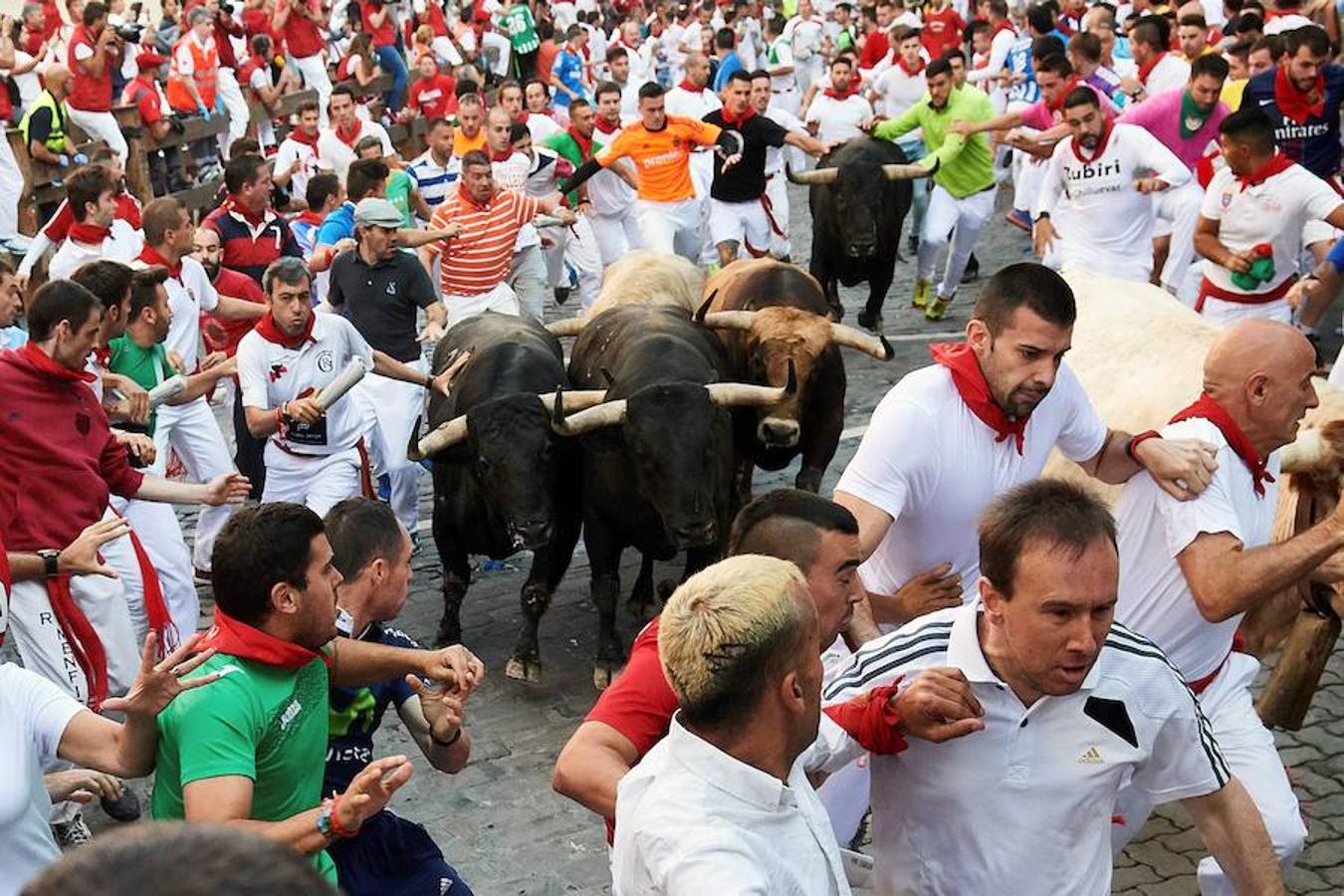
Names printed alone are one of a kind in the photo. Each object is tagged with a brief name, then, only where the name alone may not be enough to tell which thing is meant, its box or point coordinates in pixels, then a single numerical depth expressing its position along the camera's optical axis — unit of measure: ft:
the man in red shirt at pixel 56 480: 21.58
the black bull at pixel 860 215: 46.88
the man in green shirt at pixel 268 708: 12.55
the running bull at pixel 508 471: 27.37
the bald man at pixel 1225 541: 15.80
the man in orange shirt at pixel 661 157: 47.98
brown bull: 32.32
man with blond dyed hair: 9.86
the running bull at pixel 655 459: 26.68
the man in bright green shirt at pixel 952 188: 49.08
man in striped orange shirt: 38.75
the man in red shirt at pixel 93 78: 58.90
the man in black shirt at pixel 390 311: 33.14
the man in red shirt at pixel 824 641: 12.11
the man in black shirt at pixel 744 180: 48.91
